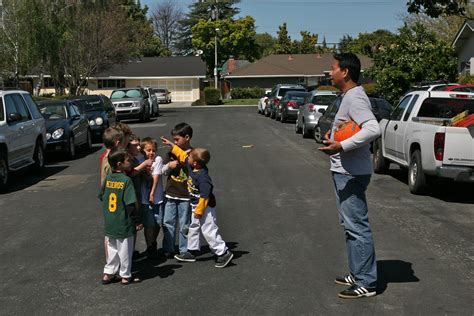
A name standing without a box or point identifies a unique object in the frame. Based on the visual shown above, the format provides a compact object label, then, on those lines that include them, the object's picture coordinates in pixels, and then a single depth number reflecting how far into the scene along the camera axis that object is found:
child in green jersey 5.74
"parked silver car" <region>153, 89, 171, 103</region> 63.49
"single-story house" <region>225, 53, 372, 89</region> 69.19
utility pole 75.81
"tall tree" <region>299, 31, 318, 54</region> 93.00
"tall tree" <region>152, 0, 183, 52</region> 99.25
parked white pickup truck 9.62
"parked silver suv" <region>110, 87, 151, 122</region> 32.53
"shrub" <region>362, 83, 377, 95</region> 40.42
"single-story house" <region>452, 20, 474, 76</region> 29.27
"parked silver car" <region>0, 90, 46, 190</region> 12.29
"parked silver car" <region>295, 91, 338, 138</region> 21.47
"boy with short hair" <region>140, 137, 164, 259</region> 6.42
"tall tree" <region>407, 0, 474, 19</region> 19.41
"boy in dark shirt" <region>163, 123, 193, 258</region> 6.44
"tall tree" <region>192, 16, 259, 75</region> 85.12
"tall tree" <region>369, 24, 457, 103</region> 24.91
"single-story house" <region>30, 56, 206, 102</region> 67.31
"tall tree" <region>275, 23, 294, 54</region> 91.19
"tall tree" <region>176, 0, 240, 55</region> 91.69
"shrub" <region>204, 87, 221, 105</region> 59.44
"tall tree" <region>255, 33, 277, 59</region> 111.81
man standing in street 5.24
